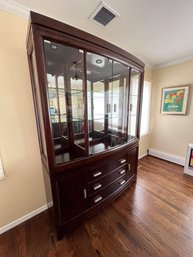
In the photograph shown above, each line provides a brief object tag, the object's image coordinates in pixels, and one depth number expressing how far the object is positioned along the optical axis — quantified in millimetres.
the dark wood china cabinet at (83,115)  1020
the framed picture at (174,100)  2580
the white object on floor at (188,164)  2365
